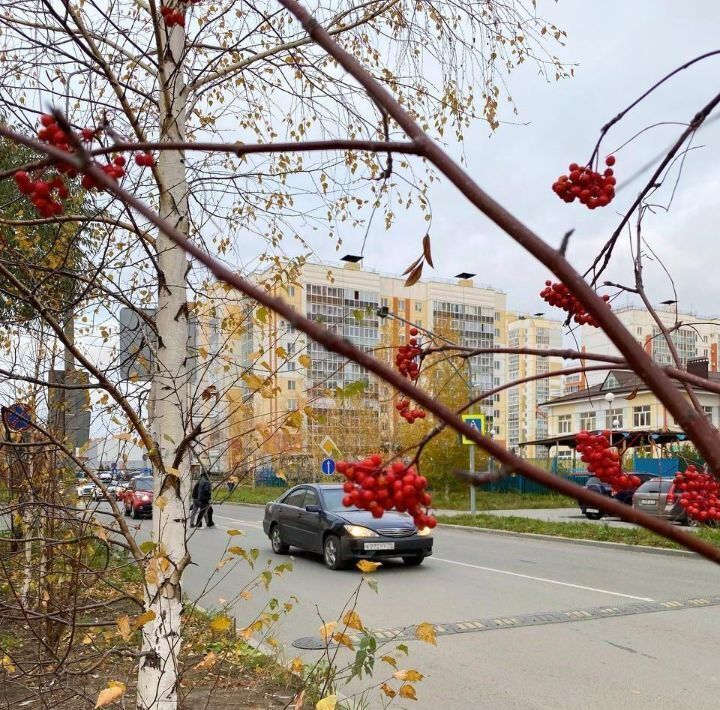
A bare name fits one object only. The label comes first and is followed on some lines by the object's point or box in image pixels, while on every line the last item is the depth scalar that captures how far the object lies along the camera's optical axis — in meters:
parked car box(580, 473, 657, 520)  21.24
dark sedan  11.66
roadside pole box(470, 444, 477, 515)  20.50
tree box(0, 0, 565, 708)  3.21
